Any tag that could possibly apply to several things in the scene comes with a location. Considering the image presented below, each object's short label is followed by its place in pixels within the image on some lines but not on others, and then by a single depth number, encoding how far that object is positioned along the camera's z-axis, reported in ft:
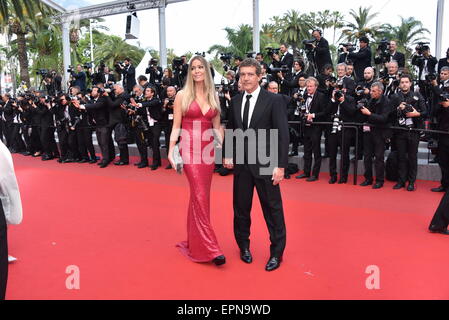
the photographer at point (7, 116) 40.15
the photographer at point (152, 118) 27.94
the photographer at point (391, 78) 22.49
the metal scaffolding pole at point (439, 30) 30.36
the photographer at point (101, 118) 30.07
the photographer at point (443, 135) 20.18
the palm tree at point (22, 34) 68.03
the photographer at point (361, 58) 27.32
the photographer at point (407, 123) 20.30
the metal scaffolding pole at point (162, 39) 42.70
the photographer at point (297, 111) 24.06
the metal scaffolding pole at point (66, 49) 55.06
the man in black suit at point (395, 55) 26.30
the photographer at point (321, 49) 27.84
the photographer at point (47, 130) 34.71
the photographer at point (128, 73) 37.52
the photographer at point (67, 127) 32.40
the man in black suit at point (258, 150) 11.36
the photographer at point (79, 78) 41.05
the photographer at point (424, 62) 25.36
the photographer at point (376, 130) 20.95
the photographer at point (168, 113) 27.07
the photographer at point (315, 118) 23.13
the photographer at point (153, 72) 34.99
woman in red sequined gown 11.82
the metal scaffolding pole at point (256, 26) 36.83
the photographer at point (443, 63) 24.57
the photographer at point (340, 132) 22.13
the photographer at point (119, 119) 29.76
